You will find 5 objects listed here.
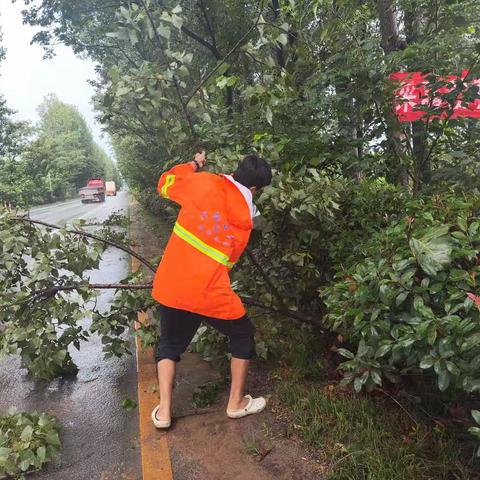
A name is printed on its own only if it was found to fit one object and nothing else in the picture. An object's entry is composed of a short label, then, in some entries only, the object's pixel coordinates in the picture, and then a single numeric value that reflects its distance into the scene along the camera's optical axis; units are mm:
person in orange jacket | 2725
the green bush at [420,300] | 1918
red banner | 3374
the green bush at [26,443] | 2656
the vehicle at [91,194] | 45125
